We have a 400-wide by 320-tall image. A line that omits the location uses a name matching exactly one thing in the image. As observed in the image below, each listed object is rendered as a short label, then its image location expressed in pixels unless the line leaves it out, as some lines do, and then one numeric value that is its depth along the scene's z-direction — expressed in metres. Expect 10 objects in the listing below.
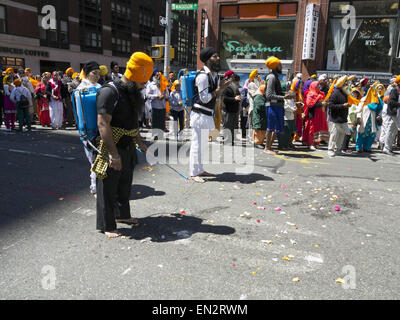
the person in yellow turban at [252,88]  10.40
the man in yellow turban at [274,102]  7.99
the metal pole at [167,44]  17.66
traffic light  17.73
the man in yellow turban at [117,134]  3.43
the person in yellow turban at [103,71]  9.14
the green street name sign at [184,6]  17.33
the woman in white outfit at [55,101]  12.29
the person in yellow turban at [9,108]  11.57
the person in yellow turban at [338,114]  8.48
